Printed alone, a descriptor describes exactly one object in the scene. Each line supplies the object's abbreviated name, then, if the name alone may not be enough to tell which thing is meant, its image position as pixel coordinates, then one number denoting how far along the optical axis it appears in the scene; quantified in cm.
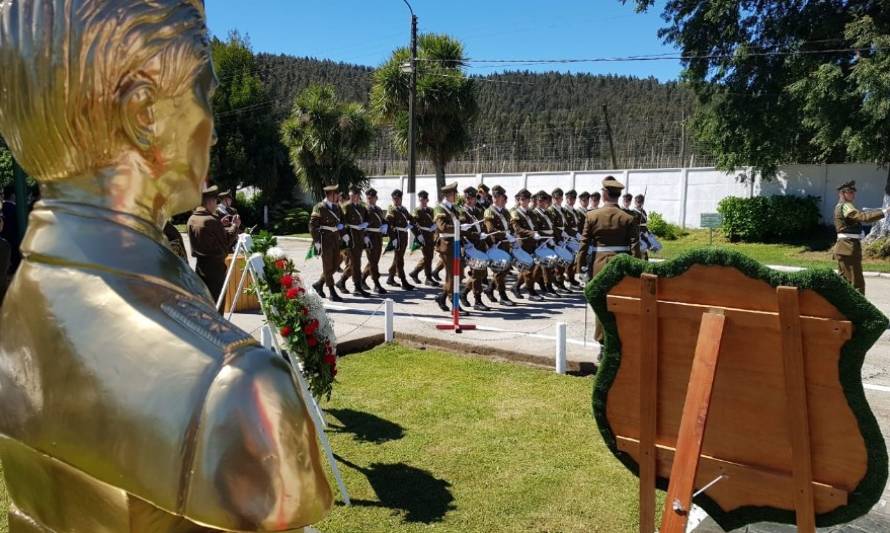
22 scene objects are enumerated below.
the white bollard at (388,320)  824
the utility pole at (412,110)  1970
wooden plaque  231
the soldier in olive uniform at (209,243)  789
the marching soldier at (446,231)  1112
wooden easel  234
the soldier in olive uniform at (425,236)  1365
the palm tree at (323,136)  2923
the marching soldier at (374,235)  1302
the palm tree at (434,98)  2494
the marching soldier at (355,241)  1255
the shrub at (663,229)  2272
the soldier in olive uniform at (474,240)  1150
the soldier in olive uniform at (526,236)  1260
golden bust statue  77
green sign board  1897
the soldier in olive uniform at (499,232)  1193
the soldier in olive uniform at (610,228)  777
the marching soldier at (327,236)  1202
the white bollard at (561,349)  674
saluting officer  987
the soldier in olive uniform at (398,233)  1357
